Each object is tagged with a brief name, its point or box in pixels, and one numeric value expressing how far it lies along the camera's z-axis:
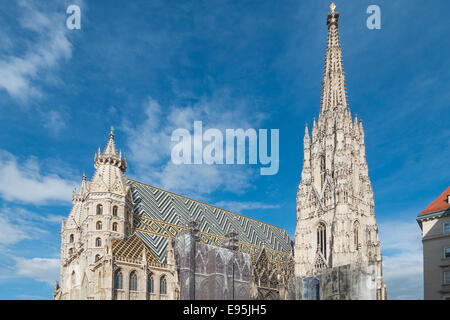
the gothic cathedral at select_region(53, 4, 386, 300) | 47.59
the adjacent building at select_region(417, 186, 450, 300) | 42.31
